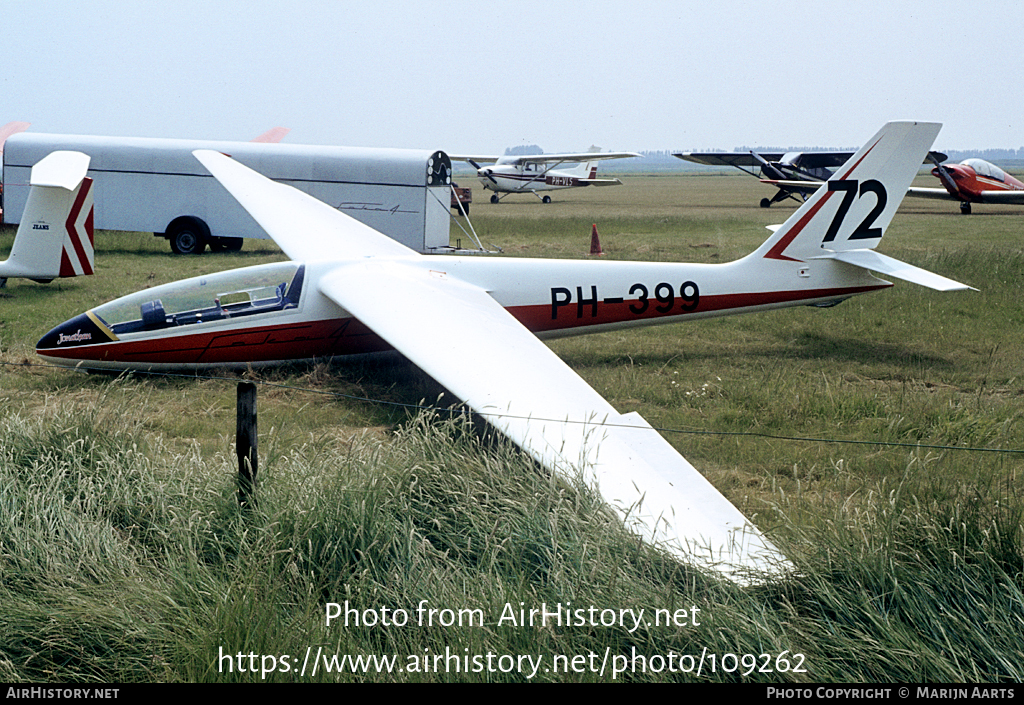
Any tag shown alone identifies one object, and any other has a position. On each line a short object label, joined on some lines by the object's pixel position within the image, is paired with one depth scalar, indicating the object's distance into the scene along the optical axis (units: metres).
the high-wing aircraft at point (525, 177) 52.03
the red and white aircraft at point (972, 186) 37.28
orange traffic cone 21.19
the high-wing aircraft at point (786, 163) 40.84
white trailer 17.97
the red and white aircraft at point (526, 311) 4.39
